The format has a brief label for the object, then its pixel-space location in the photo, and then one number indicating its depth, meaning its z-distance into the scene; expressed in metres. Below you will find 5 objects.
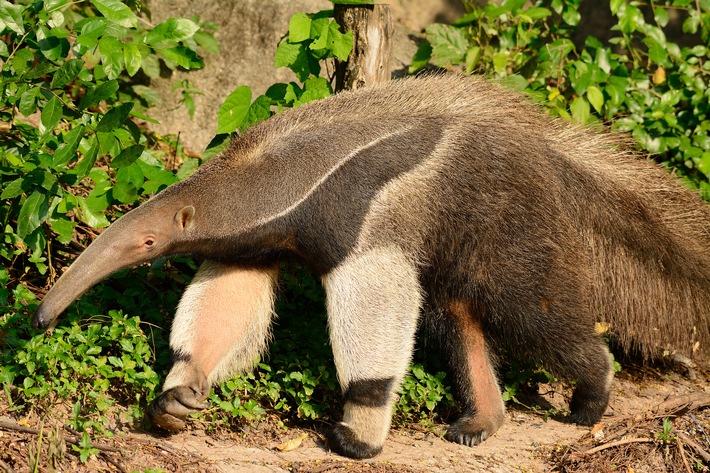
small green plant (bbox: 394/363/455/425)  11.34
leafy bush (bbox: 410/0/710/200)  15.79
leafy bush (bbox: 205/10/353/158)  12.13
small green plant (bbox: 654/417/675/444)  10.86
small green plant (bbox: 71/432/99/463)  8.58
